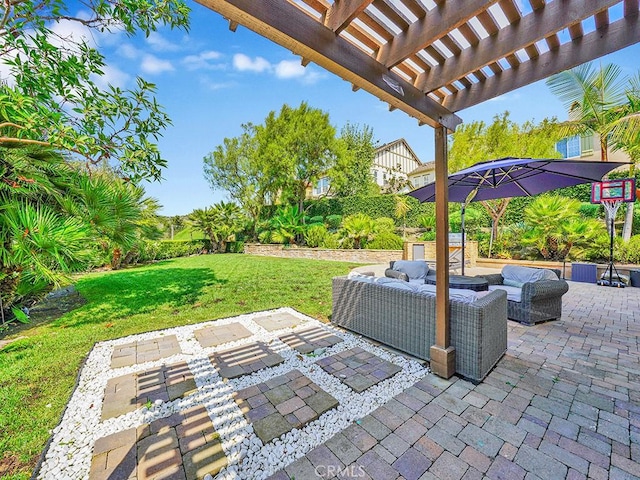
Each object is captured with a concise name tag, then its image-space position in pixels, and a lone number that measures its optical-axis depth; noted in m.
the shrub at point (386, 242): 12.53
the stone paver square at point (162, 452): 1.79
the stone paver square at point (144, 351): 3.40
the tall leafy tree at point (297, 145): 16.78
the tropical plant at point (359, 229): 13.18
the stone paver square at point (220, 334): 3.95
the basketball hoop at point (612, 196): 6.55
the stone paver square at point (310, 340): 3.70
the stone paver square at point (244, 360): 3.12
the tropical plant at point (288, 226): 16.14
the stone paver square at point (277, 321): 4.51
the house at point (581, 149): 15.30
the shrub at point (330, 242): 14.05
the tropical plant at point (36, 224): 3.45
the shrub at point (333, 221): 18.28
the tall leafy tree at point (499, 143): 11.46
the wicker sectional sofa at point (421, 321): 2.78
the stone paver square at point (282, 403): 2.21
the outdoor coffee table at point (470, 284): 4.61
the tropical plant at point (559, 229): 8.83
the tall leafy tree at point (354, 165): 17.55
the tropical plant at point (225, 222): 17.38
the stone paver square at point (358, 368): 2.83
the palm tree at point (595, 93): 8.44
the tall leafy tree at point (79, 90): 2.89
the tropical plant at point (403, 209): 16.11
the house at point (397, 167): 25.49
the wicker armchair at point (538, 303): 4.22
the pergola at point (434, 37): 1.66
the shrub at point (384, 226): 13.56
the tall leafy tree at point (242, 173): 19.46
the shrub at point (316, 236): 14.78
